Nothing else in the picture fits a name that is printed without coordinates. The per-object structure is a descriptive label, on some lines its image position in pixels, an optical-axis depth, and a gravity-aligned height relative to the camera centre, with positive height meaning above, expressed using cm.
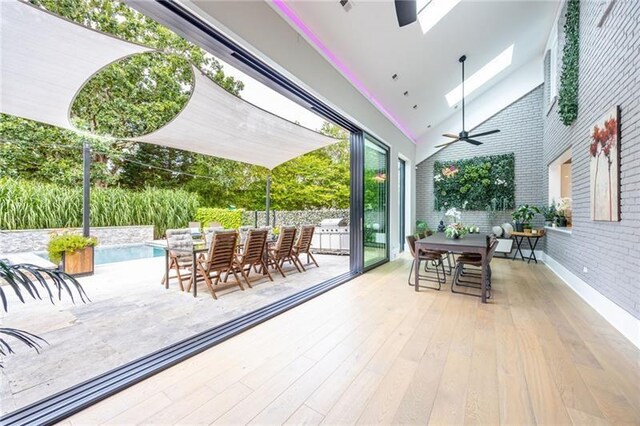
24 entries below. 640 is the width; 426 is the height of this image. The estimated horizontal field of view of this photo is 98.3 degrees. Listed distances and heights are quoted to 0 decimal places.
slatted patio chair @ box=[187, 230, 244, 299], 387 -61
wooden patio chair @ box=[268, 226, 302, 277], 512 -66
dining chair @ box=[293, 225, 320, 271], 562 -58
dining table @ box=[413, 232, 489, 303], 364 -46
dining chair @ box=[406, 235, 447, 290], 426 -72
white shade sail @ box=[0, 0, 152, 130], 228 +151
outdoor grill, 745 -65
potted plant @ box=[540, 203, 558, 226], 587 +3
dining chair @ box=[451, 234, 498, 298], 400 -108
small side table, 629 -65
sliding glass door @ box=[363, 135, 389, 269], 551 +25
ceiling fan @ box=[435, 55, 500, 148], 544 +153
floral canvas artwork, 289 +54
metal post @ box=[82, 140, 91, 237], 538 +51
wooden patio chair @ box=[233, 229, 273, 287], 446 -61
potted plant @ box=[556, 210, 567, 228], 552 -10
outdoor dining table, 382 -60
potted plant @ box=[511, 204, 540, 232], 661 -5
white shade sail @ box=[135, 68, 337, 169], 386 +148
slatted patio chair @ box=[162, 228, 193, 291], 433 -53
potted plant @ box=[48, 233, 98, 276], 476 -68
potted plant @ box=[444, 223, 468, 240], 454 -29
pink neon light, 301 +223
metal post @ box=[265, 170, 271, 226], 851 +57
